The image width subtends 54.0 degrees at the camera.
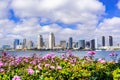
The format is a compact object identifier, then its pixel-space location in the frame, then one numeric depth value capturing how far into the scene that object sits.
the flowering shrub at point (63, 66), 2.62
